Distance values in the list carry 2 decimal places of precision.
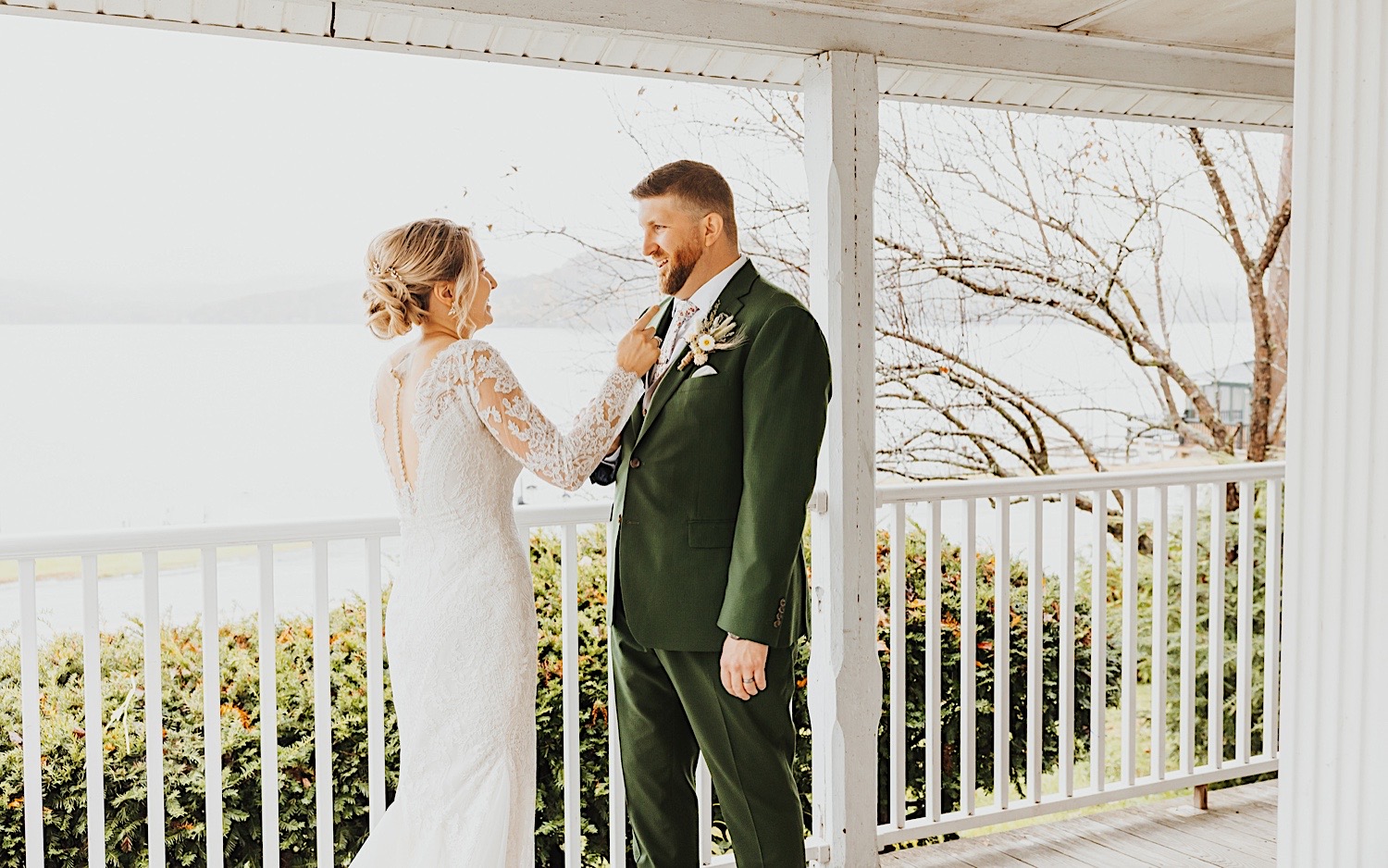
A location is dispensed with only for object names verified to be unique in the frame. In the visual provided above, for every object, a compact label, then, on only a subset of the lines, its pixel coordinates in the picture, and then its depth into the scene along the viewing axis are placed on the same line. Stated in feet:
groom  8.07
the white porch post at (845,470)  10.04
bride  7.73
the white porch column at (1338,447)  5.23
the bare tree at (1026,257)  21.08
